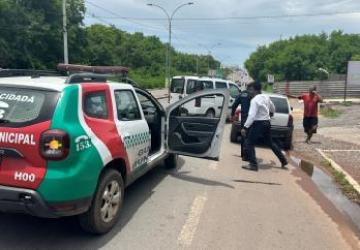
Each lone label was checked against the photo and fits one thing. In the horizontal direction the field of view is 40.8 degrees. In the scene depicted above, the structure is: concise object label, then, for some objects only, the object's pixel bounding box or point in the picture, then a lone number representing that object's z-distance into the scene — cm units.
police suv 454
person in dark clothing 1063
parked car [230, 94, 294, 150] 1320
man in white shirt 951
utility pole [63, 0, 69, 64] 3386
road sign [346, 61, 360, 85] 3978
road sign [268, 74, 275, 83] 5549
